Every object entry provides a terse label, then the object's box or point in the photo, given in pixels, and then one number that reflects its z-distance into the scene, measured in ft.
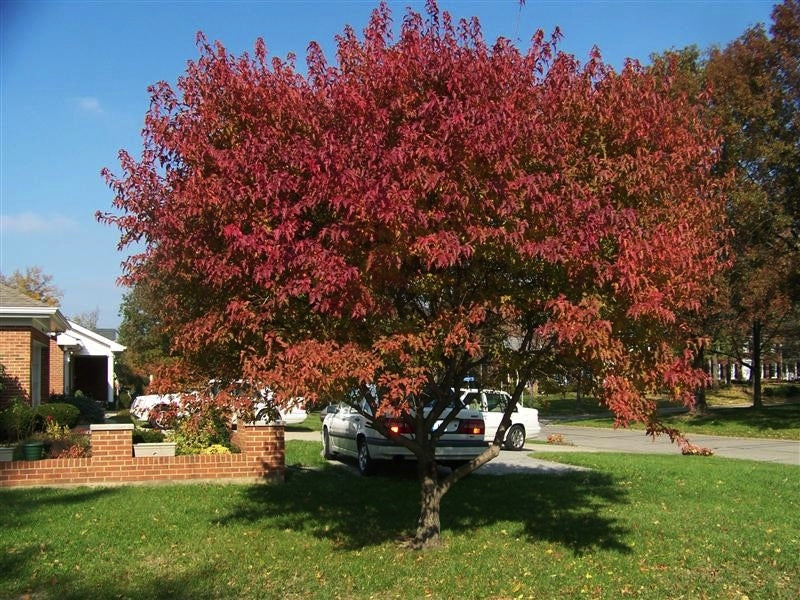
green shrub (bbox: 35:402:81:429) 46.55
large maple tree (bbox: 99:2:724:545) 16.33
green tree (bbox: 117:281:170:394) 125.90
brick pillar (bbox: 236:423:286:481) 34.99
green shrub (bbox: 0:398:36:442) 42.52
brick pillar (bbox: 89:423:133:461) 32.94
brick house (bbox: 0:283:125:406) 49.13
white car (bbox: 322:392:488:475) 39.32
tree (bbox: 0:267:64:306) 171.94
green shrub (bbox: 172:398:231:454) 36.14
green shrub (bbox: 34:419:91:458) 34.63
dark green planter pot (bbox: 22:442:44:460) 33.58
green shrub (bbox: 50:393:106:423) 62.82
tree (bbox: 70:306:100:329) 223.63
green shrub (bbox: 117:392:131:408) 123.34
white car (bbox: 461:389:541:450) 54.80
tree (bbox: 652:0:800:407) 70.95
